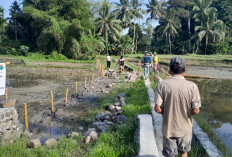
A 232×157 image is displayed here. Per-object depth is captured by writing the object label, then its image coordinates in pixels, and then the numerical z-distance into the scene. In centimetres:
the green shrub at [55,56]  2781
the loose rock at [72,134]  526
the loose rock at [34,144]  462
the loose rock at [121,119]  600
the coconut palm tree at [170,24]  4397
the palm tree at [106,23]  3822
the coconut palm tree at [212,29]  4038
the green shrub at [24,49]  3069
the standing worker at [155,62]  1570
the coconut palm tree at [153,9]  4812
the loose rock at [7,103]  560
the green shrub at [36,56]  2806
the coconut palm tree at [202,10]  4259
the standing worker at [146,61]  1181
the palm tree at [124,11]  4450
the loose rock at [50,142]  472
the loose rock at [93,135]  500
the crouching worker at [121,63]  1734
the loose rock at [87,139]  488
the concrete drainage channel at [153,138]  371
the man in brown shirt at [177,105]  283
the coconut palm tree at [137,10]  4581
